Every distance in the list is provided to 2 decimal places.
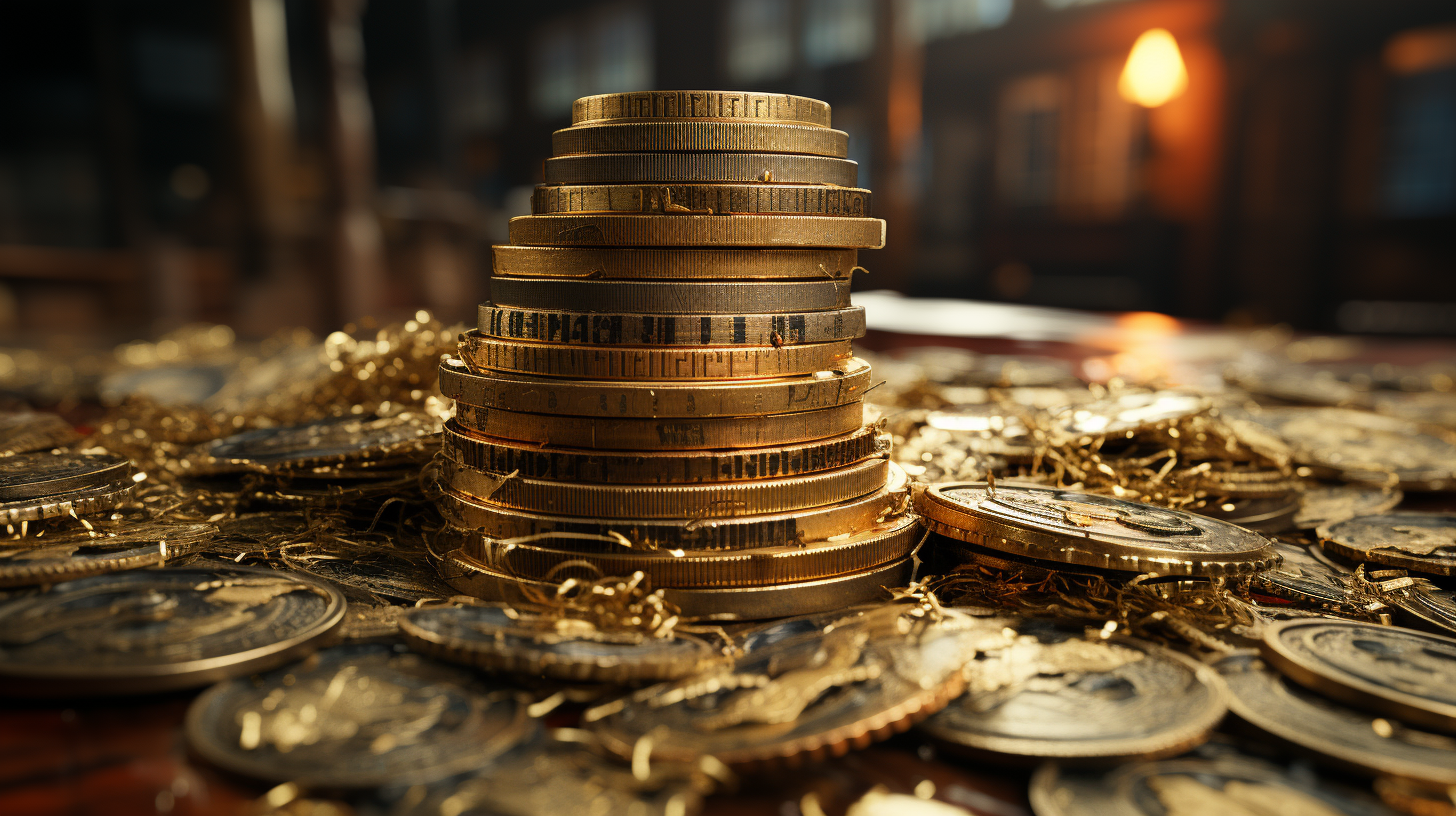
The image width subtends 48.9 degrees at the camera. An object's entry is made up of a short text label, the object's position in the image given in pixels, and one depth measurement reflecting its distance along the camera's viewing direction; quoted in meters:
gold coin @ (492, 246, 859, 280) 0.15
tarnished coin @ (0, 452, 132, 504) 0.16
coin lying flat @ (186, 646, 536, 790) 0.12
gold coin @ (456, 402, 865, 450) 0.14
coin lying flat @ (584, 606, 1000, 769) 0.12
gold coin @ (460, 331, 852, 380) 0.14
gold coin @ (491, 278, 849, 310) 0.15
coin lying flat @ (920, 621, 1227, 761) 0.12
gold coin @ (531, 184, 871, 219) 0.15
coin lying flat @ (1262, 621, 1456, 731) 0.13
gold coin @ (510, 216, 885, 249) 0.15
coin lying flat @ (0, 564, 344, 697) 0.13
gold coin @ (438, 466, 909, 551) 0.14
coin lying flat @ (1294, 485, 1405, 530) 0.18
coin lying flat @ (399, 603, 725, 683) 0.13
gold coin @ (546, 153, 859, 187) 0.15
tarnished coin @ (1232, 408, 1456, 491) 0.20
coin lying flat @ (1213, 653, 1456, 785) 0.12
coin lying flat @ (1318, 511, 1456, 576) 0.16
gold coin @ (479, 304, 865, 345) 0.15
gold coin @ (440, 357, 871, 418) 0.14
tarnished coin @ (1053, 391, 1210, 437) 0.18
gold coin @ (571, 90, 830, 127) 0.15
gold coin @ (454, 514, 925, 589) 0.14
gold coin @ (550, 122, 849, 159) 0.15
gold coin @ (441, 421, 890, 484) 0.14
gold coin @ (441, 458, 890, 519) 0.14
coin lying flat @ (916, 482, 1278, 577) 0.14
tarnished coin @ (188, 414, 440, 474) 0.17
